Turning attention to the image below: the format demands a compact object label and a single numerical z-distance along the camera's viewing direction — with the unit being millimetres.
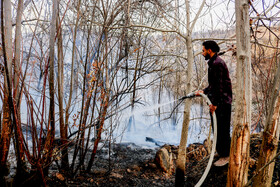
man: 3254
